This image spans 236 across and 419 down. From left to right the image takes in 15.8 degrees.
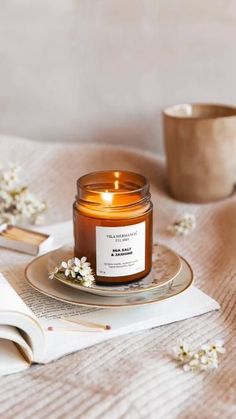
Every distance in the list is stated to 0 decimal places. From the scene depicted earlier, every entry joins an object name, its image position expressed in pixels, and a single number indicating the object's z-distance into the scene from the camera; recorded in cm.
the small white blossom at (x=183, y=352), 71
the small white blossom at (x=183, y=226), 98
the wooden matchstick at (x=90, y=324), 75
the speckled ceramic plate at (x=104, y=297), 76
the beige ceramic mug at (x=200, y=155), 104
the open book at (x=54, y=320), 70
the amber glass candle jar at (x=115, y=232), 77
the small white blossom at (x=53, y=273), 78
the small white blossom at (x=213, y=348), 72
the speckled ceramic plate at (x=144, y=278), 77
